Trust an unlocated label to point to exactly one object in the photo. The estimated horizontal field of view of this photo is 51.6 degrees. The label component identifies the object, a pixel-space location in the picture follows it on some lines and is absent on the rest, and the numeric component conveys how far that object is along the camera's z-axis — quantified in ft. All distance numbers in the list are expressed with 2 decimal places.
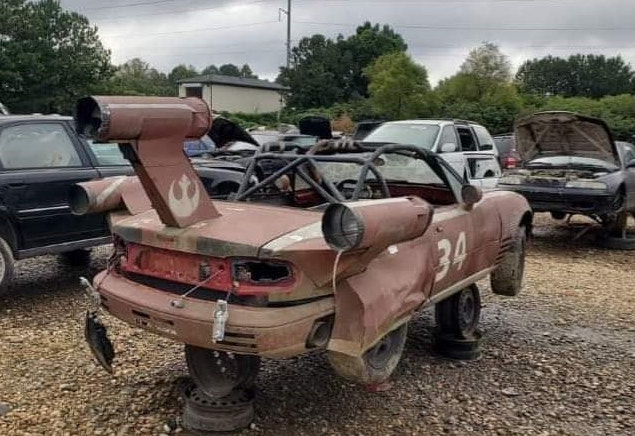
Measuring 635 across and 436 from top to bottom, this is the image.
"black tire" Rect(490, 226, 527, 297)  18.21
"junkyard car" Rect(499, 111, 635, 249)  32.09
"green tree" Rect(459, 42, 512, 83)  139.23
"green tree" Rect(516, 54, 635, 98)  267.80
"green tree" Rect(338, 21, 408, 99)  228.84
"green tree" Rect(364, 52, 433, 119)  132.77
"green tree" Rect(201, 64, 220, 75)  361.32
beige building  222.07
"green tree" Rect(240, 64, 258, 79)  364.79
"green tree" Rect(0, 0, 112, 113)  123.44
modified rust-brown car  10.08
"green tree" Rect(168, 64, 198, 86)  318.65
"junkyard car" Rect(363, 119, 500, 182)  36.24
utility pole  157.05
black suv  19.22
